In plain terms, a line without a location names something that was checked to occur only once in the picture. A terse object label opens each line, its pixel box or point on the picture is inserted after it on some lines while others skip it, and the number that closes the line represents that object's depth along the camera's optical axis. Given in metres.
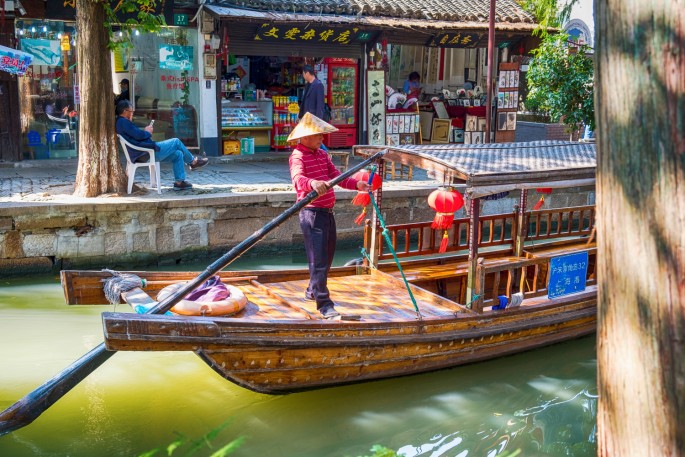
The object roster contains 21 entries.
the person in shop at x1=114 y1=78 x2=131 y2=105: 12.45
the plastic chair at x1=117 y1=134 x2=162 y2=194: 10.03
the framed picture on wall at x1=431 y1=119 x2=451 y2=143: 15.80
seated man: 10.05
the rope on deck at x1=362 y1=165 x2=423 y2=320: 6.22
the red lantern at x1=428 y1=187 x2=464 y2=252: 5.99
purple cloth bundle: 5.96
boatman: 5.93
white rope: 5.91
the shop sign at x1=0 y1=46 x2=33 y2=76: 11.13
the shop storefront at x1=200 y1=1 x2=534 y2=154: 13.02
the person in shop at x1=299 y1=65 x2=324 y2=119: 11.03
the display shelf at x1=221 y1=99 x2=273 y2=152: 13.60
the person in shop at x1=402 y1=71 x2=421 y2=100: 16.05
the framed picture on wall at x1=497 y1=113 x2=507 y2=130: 15.02
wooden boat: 5.41
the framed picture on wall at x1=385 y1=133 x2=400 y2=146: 14.42
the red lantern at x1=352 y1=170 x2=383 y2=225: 6.89
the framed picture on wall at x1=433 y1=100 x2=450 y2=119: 16.11
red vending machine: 14.70
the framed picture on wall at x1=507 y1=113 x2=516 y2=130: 15.12
